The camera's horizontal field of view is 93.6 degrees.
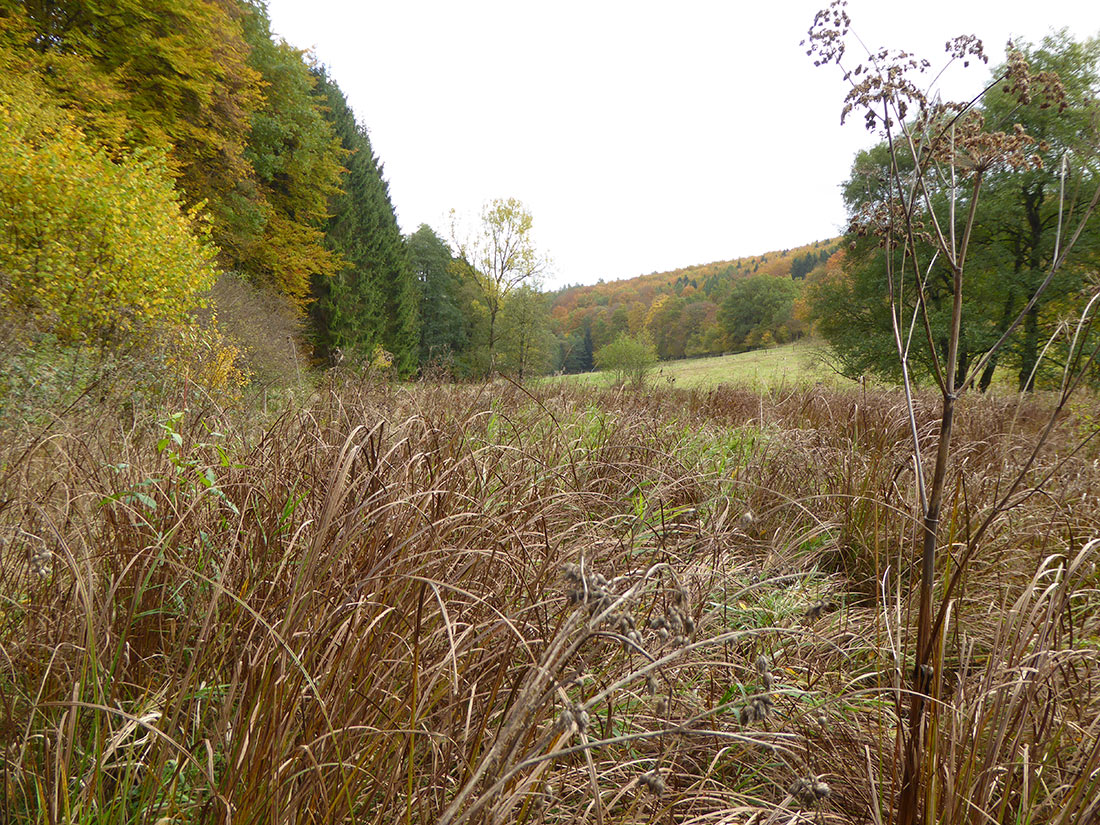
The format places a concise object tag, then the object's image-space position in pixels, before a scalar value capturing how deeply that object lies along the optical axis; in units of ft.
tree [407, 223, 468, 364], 108.17
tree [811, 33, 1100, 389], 42.57
